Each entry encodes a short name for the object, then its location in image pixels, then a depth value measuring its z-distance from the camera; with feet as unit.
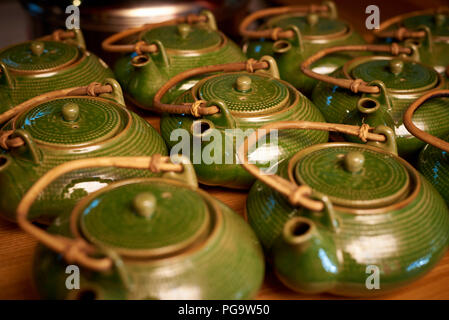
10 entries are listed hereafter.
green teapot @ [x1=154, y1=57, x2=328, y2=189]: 1.72
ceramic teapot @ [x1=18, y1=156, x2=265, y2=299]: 1.25
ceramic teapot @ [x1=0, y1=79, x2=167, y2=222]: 1.58
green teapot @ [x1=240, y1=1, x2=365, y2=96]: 2.20
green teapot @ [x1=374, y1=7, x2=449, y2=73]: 2.25
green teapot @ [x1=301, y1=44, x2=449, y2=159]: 1.82
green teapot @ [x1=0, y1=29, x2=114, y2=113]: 1.91
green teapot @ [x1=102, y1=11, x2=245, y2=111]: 2.07
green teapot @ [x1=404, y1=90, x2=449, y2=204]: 1.63
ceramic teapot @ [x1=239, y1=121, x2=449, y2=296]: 1.38
